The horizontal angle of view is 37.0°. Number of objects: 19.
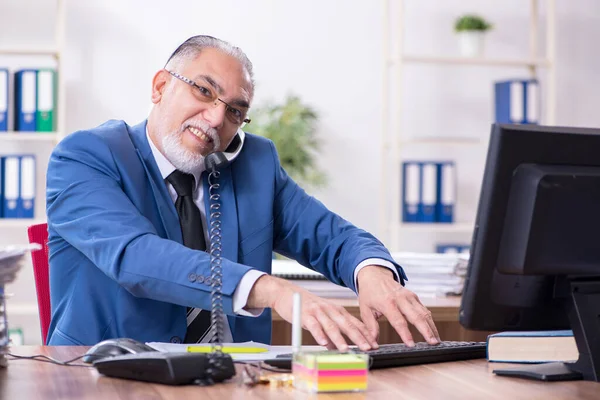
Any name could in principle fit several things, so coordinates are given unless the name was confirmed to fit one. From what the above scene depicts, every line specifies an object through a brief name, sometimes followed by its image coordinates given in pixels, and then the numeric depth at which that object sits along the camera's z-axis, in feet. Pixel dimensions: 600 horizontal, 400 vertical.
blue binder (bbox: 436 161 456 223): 15.58
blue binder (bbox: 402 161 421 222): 15.55
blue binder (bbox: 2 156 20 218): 14.01
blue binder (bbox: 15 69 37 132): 14.03
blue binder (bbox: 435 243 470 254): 16.25
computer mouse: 4.56
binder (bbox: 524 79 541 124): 15.93
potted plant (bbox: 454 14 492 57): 16.11
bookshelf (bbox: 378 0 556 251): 15.70
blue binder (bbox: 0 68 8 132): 13.83
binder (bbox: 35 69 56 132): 14.08
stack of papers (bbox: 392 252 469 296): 8.68
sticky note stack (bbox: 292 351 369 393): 4.08
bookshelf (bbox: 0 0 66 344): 15.08
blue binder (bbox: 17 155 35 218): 14.05
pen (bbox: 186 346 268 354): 4.87
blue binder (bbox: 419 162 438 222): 15.57
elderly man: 5.37
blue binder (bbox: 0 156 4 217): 14.01
